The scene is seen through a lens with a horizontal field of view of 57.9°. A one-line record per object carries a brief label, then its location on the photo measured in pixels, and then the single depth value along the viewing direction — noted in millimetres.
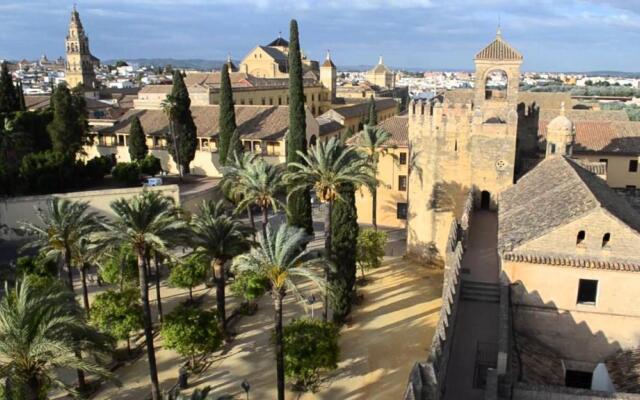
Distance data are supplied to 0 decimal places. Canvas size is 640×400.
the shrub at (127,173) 44531
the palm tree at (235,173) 34012
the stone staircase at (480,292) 22656
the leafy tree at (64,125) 45125
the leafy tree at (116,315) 22938
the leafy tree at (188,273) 27781
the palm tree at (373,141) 39034
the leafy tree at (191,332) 21906
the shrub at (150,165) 47125
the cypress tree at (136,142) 49938
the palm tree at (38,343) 14289
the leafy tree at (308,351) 20559
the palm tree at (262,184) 31125
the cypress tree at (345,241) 27641
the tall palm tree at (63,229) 24969
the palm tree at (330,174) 26438
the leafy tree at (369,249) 31594
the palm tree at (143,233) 20172
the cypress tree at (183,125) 48469
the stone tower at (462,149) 31375
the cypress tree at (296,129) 33906
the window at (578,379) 20750
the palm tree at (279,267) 19406
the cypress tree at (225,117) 47250
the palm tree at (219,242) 25984
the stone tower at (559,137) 31047
